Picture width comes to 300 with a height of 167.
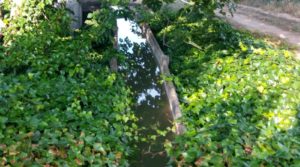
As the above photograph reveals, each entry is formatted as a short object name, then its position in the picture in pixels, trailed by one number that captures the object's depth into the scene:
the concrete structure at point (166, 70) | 6.03
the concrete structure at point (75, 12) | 9.33
